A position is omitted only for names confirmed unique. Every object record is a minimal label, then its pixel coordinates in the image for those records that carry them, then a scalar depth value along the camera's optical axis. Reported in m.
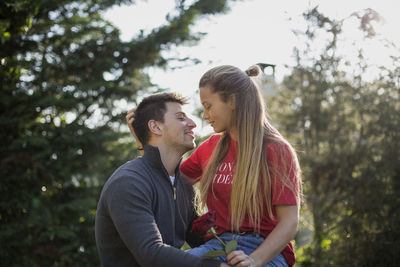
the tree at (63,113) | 5.20
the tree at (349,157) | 4.73
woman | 2.31
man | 2.16
